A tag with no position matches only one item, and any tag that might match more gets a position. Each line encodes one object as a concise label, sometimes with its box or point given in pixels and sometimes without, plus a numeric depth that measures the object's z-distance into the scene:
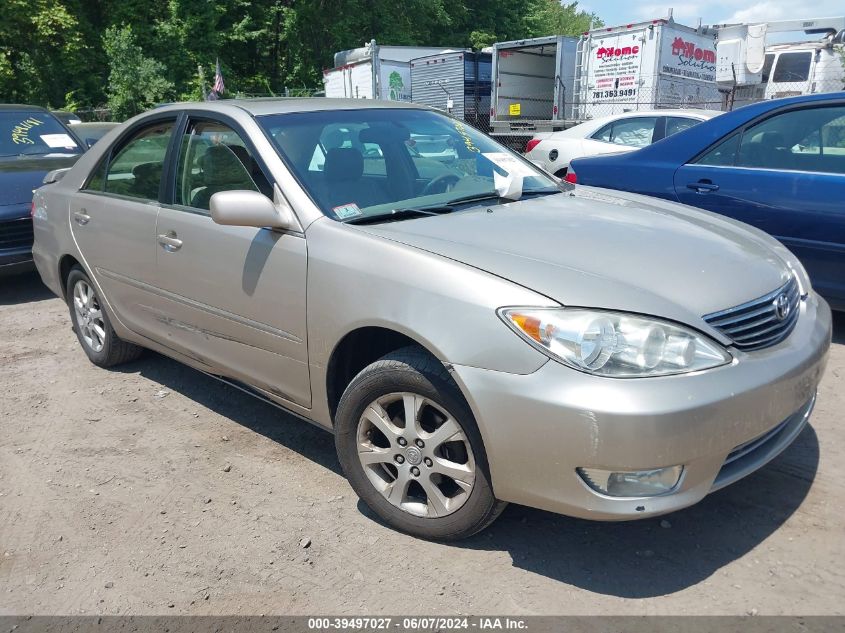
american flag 20.36
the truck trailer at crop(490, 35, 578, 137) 16.08
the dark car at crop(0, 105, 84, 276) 6.62
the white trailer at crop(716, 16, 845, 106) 17.06
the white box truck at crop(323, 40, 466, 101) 20.62
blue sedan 4.49
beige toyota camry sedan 2.32
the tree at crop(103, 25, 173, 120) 26.22
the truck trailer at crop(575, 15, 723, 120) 14.18
